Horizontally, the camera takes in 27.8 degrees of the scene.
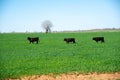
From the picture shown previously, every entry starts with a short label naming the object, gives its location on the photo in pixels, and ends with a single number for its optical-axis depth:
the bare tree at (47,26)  145.88
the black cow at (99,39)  37.62
